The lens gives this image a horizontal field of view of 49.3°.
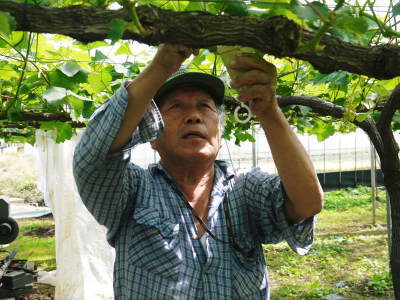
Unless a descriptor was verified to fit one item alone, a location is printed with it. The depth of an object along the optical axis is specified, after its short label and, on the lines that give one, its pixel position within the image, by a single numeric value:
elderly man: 1.10
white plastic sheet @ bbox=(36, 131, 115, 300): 4.31
